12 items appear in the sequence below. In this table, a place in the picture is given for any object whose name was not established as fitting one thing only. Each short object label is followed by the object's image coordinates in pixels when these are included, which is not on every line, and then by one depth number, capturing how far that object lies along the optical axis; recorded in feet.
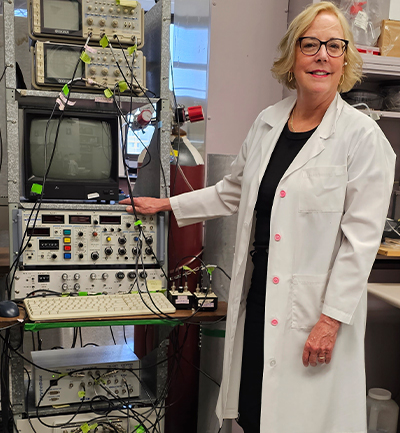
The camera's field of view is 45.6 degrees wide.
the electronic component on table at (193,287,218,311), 5.69
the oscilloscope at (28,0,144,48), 5.58
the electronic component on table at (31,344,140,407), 5.72
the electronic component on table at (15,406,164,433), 5.58
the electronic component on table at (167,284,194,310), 5.65
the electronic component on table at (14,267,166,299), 5.69
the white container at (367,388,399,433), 7.09
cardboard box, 7.22
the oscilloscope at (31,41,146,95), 5.56
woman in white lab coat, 4.32
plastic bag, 7.09
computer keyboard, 5.01
